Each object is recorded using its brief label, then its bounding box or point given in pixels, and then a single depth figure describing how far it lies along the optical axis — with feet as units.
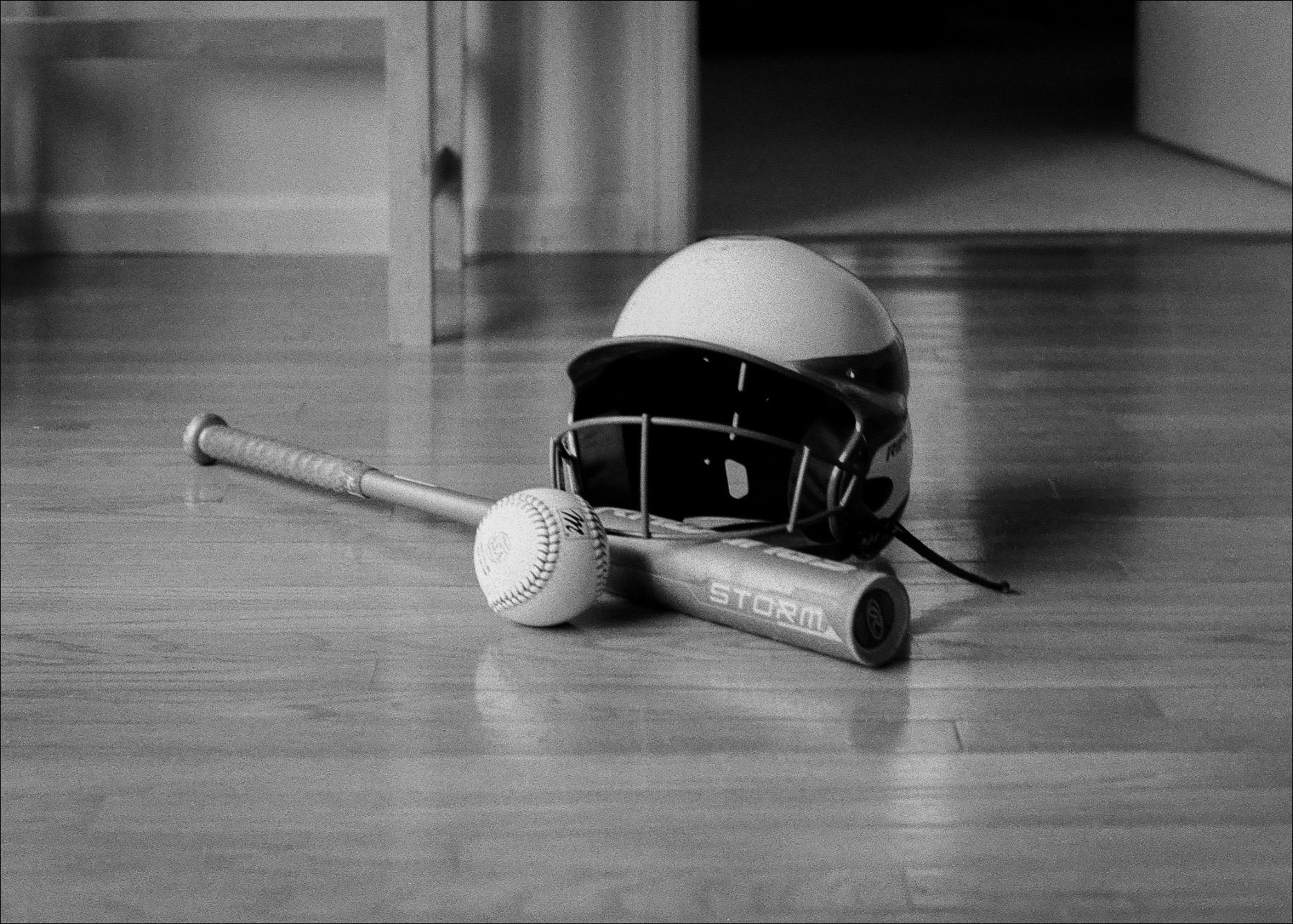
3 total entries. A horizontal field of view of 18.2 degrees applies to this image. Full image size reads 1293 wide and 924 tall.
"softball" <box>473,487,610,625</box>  9.00
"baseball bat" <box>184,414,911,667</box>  8.85
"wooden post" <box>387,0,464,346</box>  12.29
